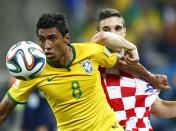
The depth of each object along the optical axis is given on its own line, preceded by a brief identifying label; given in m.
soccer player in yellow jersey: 13.46
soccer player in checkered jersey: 14.98
